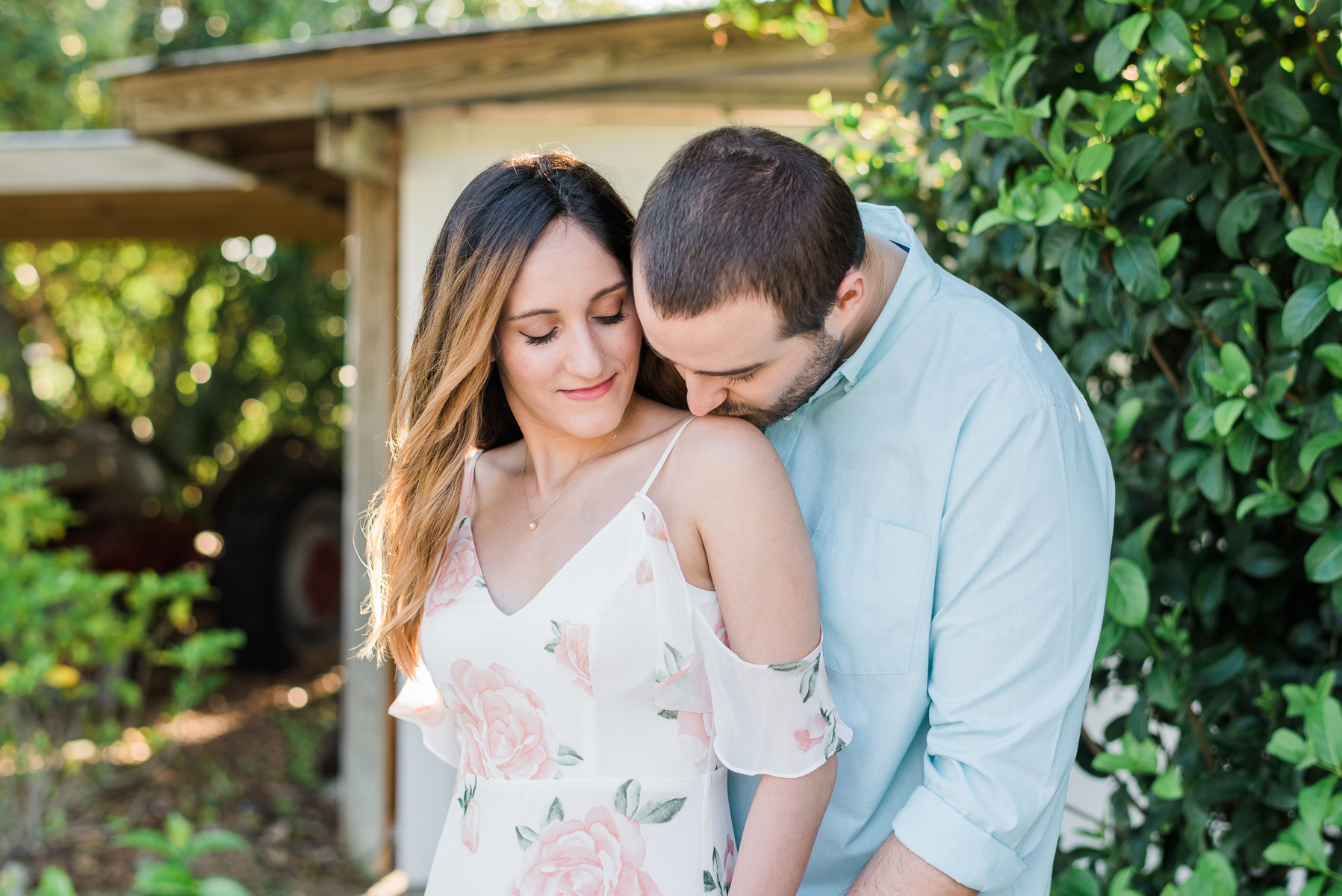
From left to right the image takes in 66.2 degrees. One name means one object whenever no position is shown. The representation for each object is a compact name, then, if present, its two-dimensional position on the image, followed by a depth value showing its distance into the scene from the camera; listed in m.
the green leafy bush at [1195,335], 1.46
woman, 1.35
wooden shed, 3.63
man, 1.27
